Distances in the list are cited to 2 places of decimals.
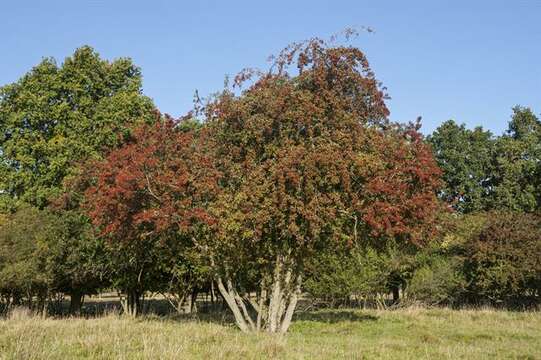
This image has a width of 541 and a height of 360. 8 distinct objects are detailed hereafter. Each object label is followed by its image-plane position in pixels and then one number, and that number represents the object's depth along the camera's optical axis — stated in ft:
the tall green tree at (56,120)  93.50
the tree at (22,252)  70.95
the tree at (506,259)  94.94
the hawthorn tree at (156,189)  49.14
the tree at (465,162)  153.17
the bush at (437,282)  104.94
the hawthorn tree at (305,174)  47.65
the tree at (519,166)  145.18
